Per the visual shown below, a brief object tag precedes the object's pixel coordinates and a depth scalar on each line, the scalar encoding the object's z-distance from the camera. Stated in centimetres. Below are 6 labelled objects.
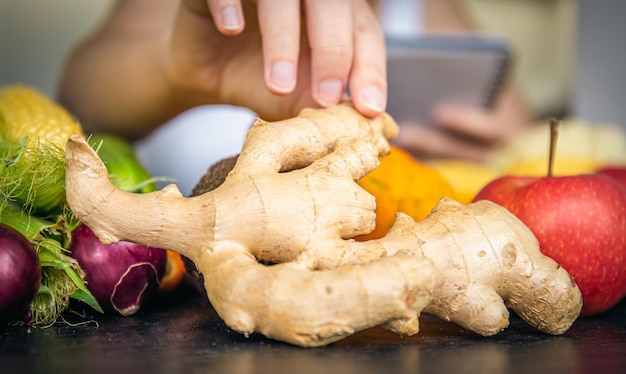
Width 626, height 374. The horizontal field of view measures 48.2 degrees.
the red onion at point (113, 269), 62
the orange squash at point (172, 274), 71
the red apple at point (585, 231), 63
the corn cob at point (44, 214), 60
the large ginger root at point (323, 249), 47
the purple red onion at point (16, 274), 54
